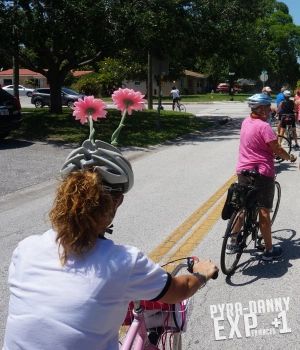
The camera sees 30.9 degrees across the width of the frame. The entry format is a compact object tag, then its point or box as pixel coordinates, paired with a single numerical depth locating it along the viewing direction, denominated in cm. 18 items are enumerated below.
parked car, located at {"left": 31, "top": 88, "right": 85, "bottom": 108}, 3869
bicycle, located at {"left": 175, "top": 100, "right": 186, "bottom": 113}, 3455
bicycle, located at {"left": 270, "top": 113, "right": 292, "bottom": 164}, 1432
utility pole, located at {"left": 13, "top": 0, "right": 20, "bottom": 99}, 1870
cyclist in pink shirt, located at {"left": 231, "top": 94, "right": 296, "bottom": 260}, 597
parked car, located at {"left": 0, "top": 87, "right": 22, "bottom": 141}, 1642
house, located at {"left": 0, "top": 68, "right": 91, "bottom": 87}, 7400
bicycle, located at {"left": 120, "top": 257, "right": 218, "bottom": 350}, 260
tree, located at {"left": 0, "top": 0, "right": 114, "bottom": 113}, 1841
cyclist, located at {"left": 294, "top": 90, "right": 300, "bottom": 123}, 1658
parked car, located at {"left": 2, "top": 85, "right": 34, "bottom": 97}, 5900
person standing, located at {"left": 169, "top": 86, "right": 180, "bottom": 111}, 3431
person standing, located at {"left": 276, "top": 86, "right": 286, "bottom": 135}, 1587
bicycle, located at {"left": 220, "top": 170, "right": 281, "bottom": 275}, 571
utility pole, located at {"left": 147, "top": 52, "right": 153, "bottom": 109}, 3019
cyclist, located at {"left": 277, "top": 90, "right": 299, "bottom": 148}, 1563
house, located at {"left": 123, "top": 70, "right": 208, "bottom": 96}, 6725
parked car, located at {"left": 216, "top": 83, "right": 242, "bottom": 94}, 8531
